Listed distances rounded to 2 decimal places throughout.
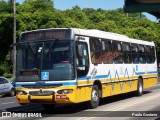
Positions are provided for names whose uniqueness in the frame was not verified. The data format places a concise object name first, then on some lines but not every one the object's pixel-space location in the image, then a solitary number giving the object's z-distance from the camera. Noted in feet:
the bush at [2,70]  186.52
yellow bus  44.65
